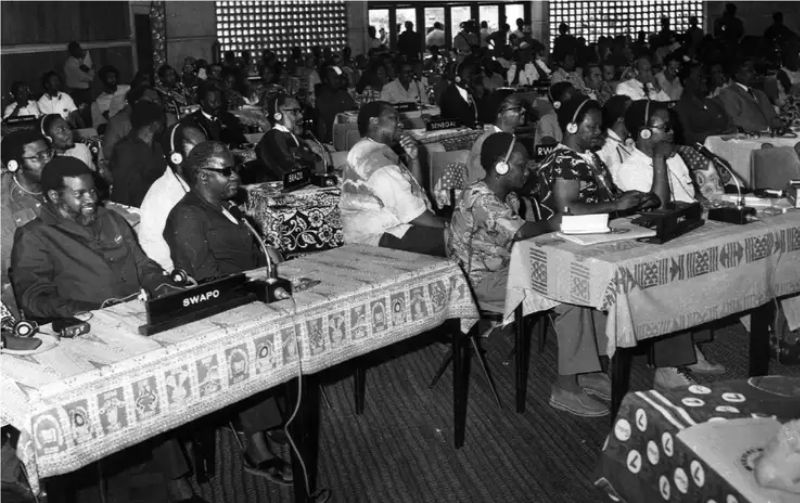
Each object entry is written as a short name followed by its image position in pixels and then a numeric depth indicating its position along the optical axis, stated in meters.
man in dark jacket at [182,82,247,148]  7.12
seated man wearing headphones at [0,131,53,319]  4.07
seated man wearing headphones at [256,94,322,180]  5.92
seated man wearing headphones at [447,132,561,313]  3.86
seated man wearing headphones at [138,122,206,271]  3.85
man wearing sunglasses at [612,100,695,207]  4.42
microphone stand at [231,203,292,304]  2.90
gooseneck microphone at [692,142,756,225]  3.78
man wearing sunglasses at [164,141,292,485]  3.33
